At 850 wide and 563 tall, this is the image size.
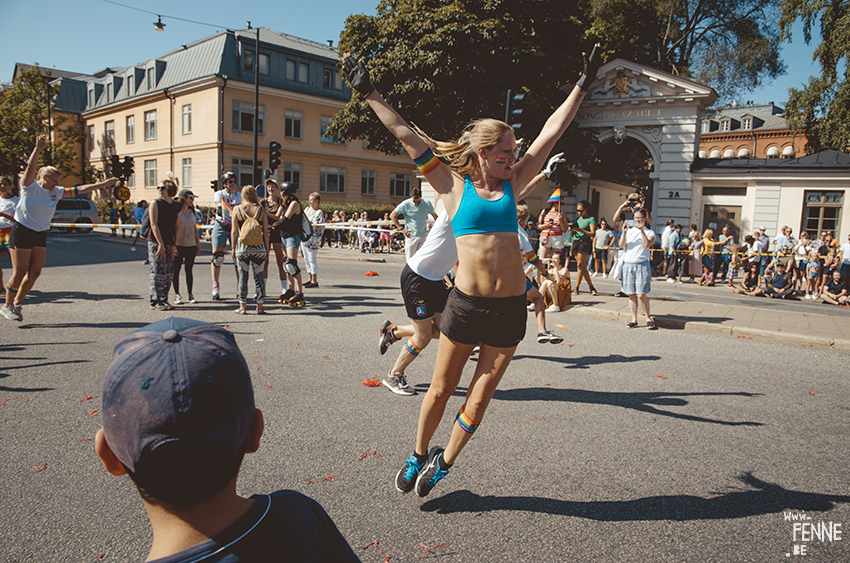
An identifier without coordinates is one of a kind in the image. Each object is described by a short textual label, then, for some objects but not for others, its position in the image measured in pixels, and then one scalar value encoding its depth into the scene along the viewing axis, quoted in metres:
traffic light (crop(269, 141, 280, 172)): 21.27
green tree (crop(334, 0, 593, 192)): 20.56
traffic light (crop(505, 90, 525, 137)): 11.23
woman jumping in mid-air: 2.99
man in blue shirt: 8.67
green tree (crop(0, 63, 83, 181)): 40.25
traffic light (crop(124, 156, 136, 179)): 24.02
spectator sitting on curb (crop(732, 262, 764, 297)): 15.73
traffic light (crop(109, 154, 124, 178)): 23.79
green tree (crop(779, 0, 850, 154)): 23.11
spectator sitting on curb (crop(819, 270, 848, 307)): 13.77
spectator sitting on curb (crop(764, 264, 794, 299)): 14.80
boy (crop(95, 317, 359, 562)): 1.02
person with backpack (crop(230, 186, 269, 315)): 8.34
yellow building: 35.94
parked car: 30.44
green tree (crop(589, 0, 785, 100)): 28.36
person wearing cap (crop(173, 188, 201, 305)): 9.09
